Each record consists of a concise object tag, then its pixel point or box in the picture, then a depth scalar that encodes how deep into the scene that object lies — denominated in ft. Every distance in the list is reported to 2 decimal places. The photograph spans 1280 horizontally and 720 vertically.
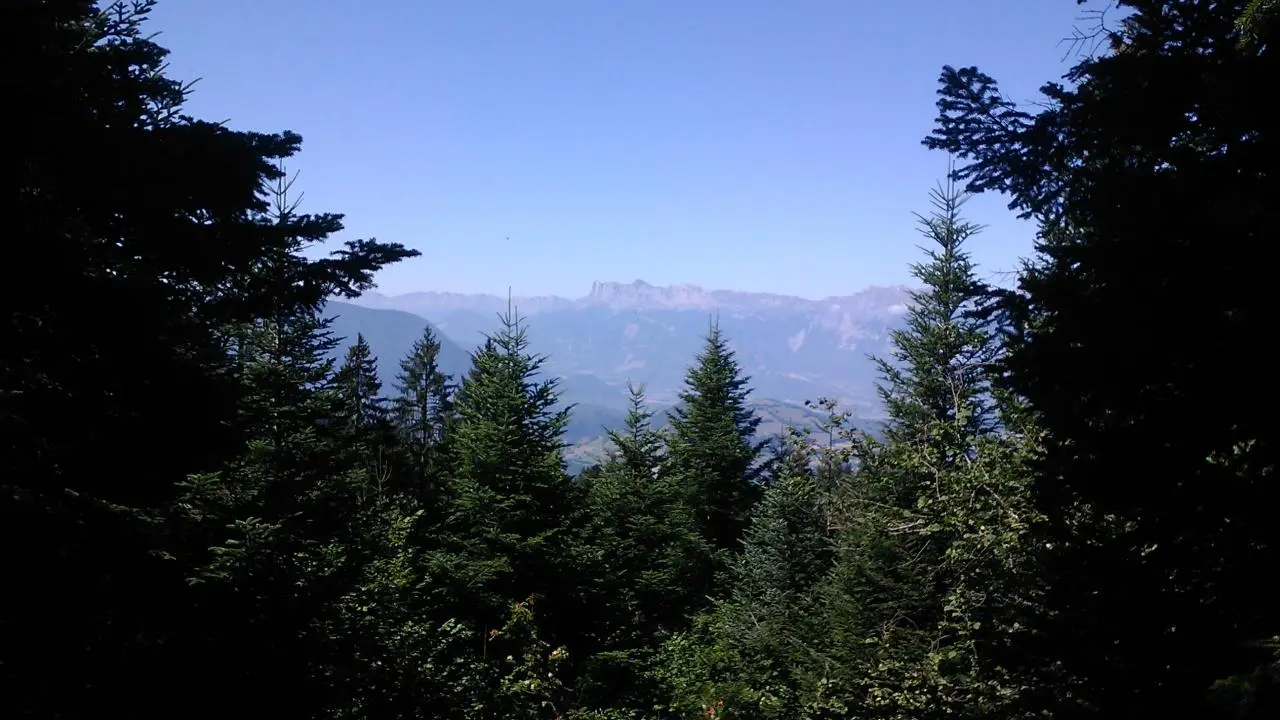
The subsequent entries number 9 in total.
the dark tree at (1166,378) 12.36
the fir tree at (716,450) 93.71
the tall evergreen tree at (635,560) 66.03
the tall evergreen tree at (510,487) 60.03
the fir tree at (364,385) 147.54
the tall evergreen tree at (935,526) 30.32
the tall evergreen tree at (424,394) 181.27
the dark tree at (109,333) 16.42
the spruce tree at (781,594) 55.14
